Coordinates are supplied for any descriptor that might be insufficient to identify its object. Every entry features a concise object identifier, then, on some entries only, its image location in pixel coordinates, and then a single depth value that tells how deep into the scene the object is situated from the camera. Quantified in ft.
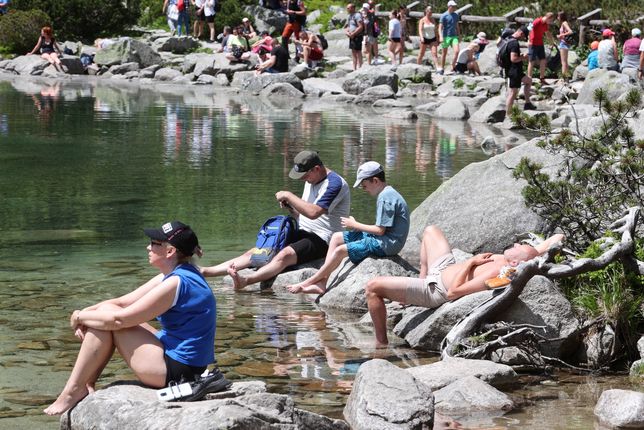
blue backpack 39.01
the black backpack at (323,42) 134.31
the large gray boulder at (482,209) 39.95
